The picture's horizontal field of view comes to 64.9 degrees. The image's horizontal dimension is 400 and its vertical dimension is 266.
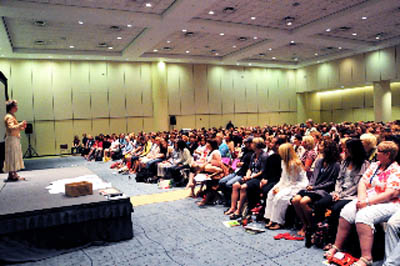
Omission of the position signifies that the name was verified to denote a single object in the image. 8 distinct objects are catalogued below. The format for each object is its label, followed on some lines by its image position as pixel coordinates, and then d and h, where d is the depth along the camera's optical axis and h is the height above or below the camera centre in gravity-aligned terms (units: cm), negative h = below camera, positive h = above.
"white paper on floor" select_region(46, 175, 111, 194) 500 -90
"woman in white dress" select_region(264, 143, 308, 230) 435 -85
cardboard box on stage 445 -82
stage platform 376 -117
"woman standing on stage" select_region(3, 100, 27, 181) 577 -16
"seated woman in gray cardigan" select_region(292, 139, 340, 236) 394 -76
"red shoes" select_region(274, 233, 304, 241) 398 -141
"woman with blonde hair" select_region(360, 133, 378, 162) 460 -24
